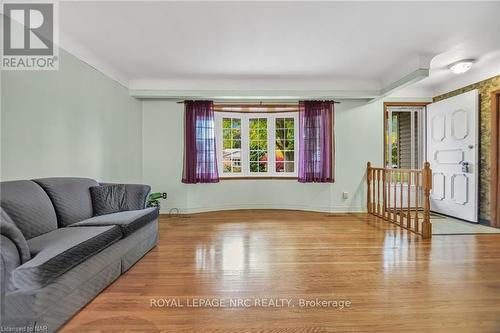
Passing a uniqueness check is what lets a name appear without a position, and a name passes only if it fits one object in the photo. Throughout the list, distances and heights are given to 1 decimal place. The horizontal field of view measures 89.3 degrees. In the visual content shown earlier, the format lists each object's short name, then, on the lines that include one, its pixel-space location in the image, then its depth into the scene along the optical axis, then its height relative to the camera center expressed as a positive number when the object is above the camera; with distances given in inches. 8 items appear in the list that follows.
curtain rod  190.2 +46.5
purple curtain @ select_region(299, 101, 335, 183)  183.6 +16.9
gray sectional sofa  54.8 -22.1
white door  155.6 +8.1
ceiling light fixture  135.3 +54.2
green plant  161.5 -22.1
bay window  200.5 +16.0
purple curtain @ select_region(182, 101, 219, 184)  180.7 +17.2
